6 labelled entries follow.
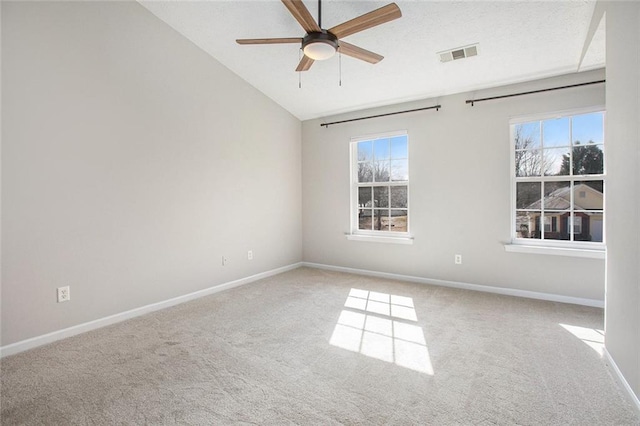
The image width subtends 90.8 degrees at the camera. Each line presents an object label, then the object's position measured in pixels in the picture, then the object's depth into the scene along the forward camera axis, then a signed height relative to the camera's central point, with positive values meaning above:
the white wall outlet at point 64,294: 2.67 -0.72
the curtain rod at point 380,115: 4.05 +1.30
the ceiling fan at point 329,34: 2.09 +1.29
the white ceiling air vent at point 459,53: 3.13 +1.55
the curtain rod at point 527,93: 3.23 +1.25
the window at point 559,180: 3.35 +0.26
